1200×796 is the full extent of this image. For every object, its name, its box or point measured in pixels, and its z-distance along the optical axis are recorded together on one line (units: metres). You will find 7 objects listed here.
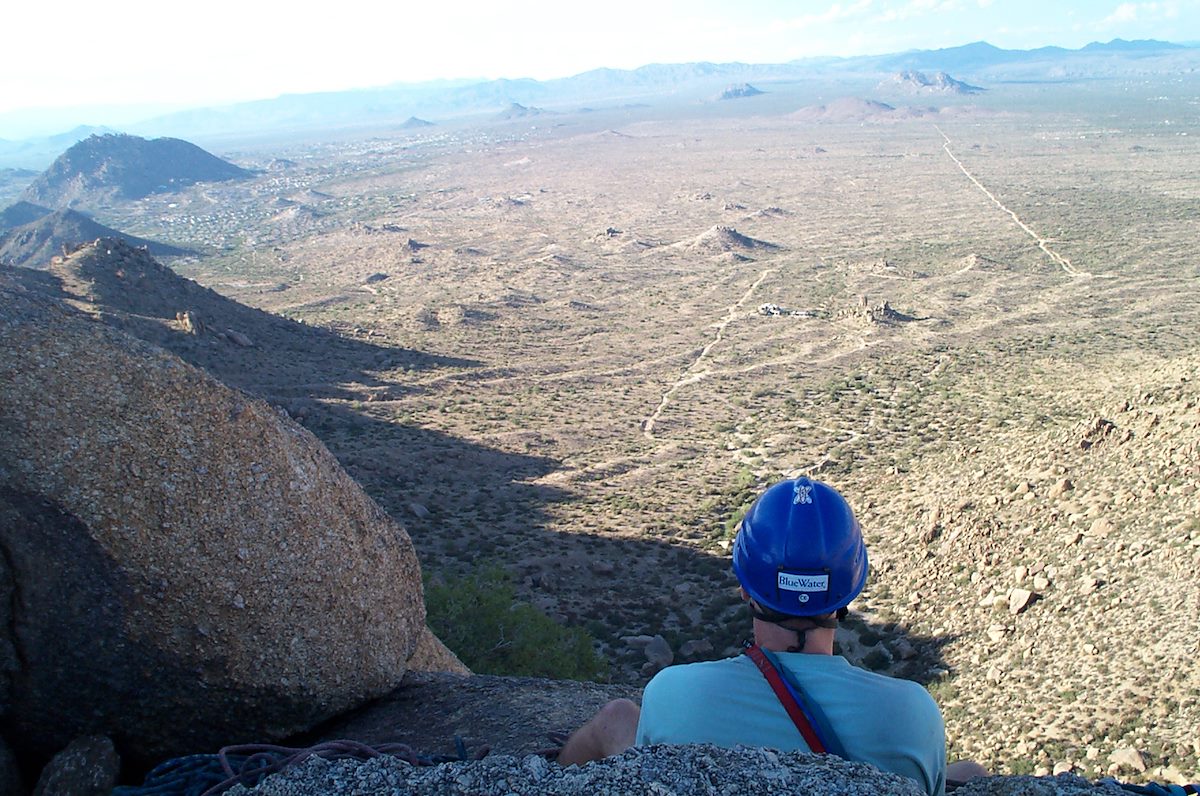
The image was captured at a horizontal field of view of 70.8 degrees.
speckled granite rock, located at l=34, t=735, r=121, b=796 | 4.57
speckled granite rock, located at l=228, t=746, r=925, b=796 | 2.94
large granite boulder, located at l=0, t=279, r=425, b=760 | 4.91
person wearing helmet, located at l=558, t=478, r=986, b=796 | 3.06
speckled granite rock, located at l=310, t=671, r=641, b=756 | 5.89
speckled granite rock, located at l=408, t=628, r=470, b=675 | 7.36
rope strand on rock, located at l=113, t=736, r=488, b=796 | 4.11
